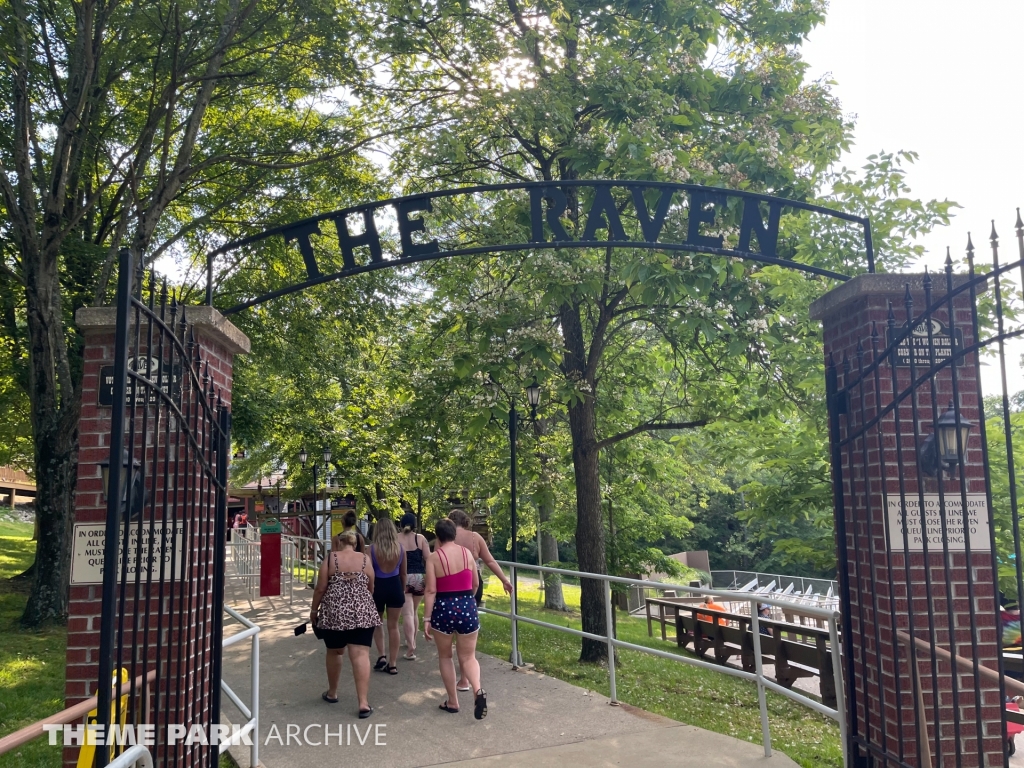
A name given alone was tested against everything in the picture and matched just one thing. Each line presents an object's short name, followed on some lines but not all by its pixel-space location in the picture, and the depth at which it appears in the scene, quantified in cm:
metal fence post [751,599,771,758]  552
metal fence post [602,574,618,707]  682
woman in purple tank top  769
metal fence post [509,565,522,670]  852
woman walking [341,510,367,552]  805
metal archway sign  572
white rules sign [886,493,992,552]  452
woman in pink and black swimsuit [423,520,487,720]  651
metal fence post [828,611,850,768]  469
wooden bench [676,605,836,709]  941
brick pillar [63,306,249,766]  432
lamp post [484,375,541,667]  1066
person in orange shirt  1325
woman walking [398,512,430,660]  837
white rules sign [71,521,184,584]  440
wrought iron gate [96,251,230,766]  368
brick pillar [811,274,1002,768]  441
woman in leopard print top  653
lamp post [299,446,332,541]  2108
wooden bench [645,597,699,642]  1390
